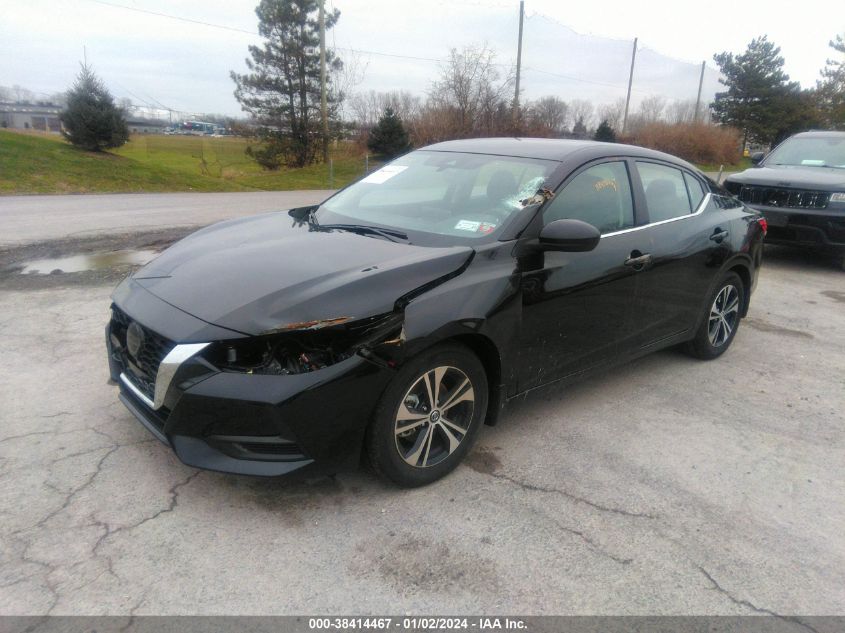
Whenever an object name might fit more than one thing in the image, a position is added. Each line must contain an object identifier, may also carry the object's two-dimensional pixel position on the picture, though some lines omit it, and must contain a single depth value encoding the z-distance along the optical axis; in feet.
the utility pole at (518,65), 93.52
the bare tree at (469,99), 91.91
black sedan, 8.55
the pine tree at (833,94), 123.44
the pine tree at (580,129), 124.06
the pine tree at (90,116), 75.46
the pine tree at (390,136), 86.58
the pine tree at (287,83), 103.71
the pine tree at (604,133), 96.42
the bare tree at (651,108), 155.53
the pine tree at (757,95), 146.41
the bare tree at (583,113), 136.84
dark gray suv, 26.16
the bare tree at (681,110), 155.33
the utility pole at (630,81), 152.85
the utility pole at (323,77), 92.38
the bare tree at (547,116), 95.93
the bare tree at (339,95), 106.01
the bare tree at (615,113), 148.31
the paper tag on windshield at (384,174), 14.17
